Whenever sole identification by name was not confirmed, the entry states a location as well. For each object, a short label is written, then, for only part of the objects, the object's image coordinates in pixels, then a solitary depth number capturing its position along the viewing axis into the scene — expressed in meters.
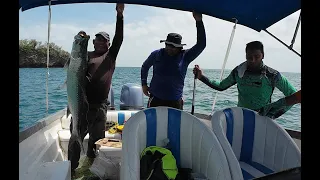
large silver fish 3.09
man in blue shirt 4.12
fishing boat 2.35
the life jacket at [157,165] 2.42
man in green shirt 3.42
